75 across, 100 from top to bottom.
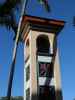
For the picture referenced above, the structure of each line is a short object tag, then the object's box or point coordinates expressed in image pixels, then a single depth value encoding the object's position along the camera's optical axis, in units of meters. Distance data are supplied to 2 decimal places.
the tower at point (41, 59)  10.68
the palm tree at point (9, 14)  9.54
